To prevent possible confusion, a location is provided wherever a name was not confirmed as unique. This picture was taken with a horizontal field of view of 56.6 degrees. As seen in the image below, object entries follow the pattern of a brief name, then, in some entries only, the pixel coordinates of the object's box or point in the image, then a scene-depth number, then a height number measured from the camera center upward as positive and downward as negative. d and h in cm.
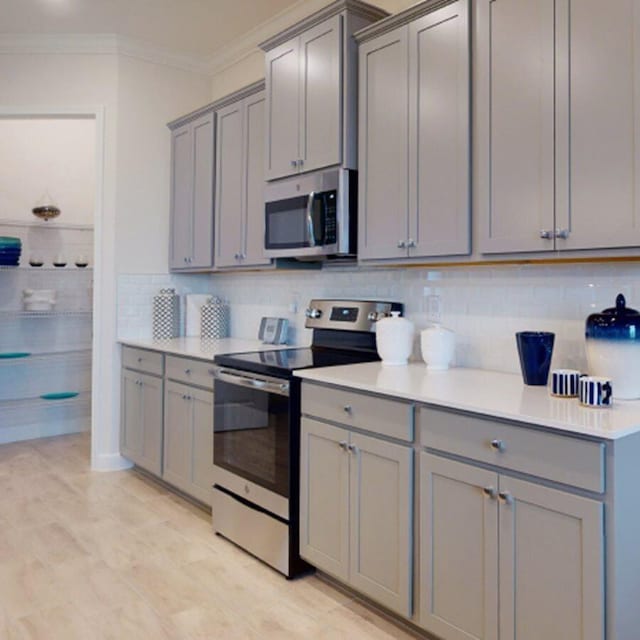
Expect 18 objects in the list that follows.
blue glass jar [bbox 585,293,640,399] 183 -6
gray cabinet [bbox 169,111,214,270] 391 +92
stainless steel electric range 253 -47
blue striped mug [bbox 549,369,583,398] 188 -17
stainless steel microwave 277 +56
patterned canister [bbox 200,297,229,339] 415 +5
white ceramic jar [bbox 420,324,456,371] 254 -8
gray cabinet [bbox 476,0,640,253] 181 +67
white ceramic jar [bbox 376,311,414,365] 267 -6
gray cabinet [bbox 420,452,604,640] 155 -66
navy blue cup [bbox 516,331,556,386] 213 -9
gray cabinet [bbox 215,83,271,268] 346 +88
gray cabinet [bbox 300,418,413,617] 206 -69
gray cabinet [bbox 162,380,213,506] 317 -63
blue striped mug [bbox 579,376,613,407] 173 -19
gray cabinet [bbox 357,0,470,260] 229 +80
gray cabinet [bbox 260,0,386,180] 275 +116
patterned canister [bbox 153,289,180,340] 418 +7
